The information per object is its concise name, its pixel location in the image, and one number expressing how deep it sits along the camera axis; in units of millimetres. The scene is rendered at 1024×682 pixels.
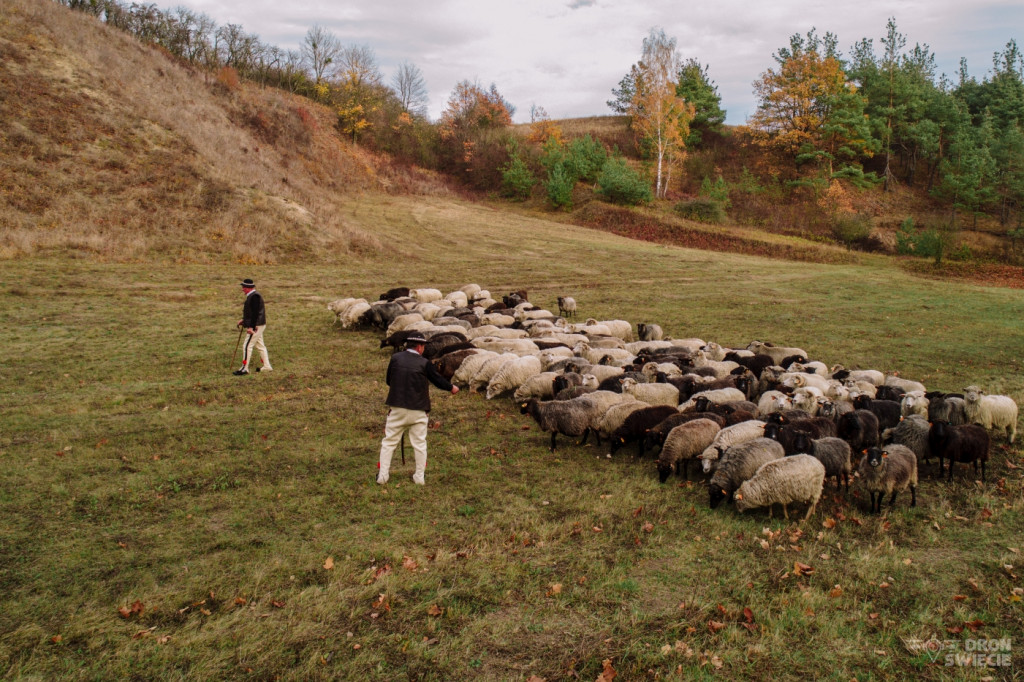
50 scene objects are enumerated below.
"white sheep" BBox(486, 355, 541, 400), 13180
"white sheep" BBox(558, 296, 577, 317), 23422
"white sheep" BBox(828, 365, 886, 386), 13312
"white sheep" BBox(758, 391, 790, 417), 11242
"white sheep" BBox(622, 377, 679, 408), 12031
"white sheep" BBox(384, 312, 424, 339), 18156
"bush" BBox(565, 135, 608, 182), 58625
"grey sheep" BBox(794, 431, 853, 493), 8875
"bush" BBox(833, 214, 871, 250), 46531
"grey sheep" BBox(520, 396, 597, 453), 10656
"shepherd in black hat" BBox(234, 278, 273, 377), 13961
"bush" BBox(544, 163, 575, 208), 56344
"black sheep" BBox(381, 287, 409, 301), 21958
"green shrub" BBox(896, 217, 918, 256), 43844
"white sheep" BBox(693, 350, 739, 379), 13891
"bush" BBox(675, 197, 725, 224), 50062
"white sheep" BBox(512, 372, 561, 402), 12648
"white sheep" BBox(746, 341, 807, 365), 15820
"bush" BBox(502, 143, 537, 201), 60844
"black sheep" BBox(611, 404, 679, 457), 10375
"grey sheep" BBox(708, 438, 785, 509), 8602
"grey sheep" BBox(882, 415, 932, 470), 9758
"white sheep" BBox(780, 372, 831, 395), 12156
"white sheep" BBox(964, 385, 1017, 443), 10805
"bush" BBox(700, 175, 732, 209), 52831
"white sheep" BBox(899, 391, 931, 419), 11242
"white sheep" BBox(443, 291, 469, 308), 22672
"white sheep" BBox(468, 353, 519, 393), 13641
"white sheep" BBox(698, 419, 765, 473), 9164
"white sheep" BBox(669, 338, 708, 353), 16103
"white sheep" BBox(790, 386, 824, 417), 11266
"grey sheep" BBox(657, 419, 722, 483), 9391
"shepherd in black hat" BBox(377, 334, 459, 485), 8867
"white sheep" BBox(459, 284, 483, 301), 24209
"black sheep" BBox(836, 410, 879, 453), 10227
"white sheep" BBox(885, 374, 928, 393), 12283
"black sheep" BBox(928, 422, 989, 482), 9312
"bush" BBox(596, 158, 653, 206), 52750
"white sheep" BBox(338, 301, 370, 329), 19134
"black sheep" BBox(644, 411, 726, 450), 10016
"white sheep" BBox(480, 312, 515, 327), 19031
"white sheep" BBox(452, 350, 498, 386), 13859
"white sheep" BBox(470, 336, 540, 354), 15219
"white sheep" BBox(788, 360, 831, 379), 13680
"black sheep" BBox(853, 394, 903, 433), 11078
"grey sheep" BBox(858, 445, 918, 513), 8414
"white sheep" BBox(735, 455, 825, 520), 8117
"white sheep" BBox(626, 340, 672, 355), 16094
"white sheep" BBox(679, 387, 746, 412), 11541
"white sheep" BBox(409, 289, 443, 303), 22984
